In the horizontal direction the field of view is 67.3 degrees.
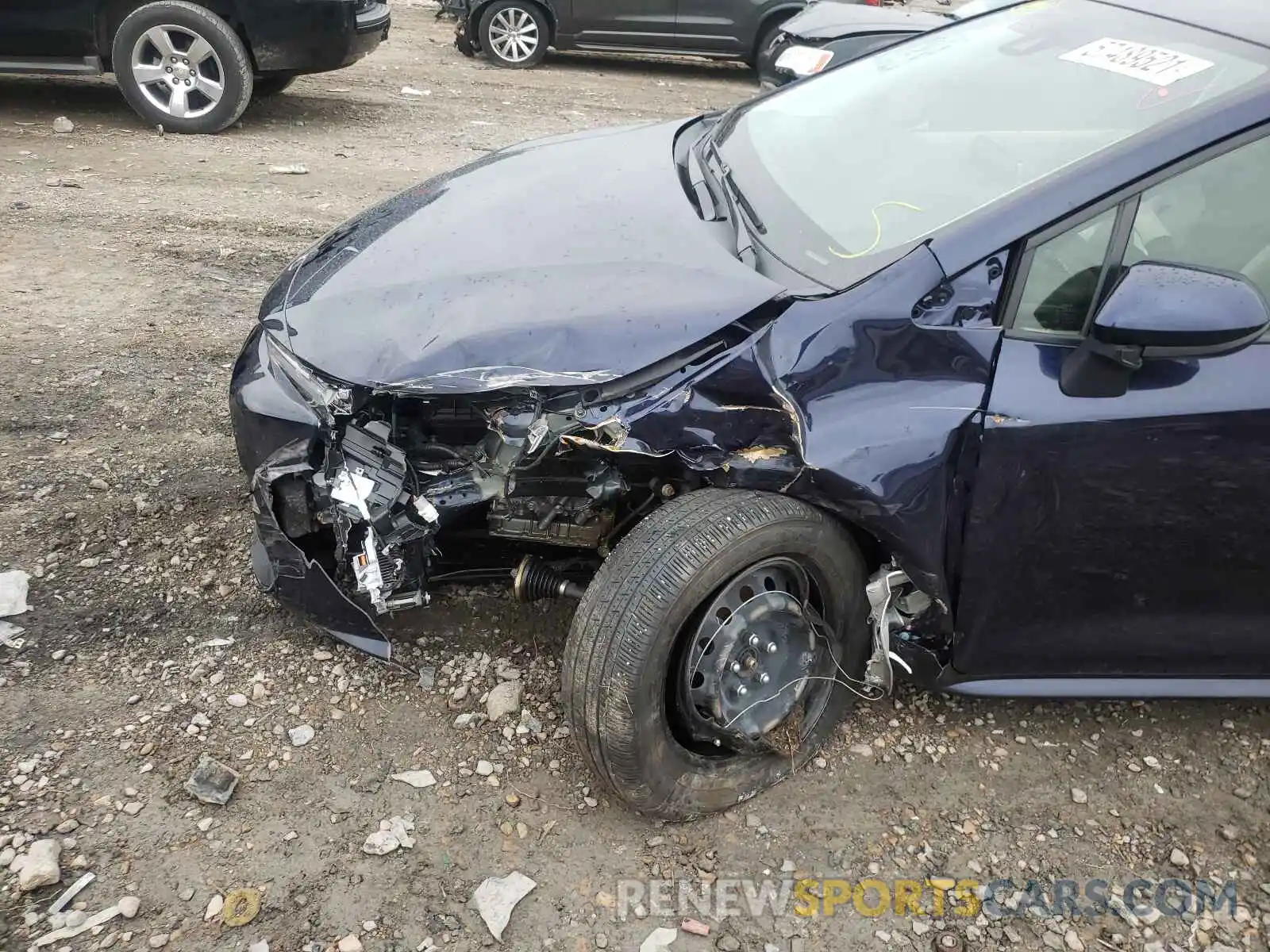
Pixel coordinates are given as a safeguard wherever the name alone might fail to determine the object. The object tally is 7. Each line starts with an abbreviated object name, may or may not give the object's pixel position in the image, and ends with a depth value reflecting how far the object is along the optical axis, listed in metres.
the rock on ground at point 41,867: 1.99
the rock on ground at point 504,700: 2.53
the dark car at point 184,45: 6.11
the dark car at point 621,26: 9.42
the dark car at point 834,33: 4.27
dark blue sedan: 2.00
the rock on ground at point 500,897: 2.01
